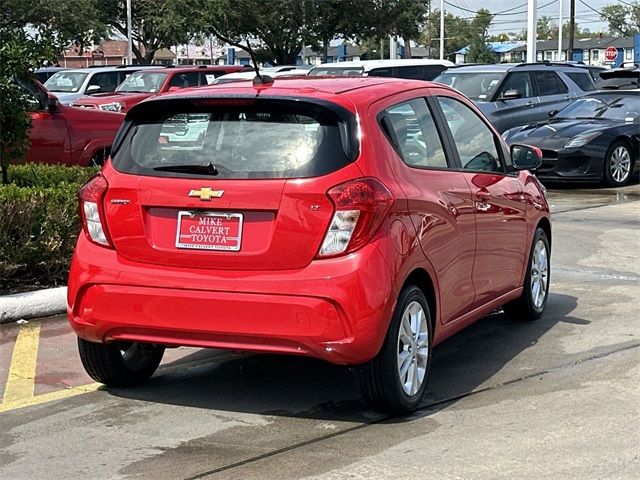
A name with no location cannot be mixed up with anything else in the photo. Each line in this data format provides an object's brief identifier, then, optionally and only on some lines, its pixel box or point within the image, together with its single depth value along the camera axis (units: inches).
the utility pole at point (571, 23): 2561.8
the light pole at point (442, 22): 3035.2
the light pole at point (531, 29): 1250.0
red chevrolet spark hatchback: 201.9
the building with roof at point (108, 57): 3580.5
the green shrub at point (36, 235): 315.0
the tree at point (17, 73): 375.6
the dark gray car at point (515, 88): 738.8
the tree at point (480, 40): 4347.9
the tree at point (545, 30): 6569.9
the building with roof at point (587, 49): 4963.8
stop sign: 2491.4
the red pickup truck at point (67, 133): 522.3
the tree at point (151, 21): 1952.5
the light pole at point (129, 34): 1949.6
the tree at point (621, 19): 5324.8
